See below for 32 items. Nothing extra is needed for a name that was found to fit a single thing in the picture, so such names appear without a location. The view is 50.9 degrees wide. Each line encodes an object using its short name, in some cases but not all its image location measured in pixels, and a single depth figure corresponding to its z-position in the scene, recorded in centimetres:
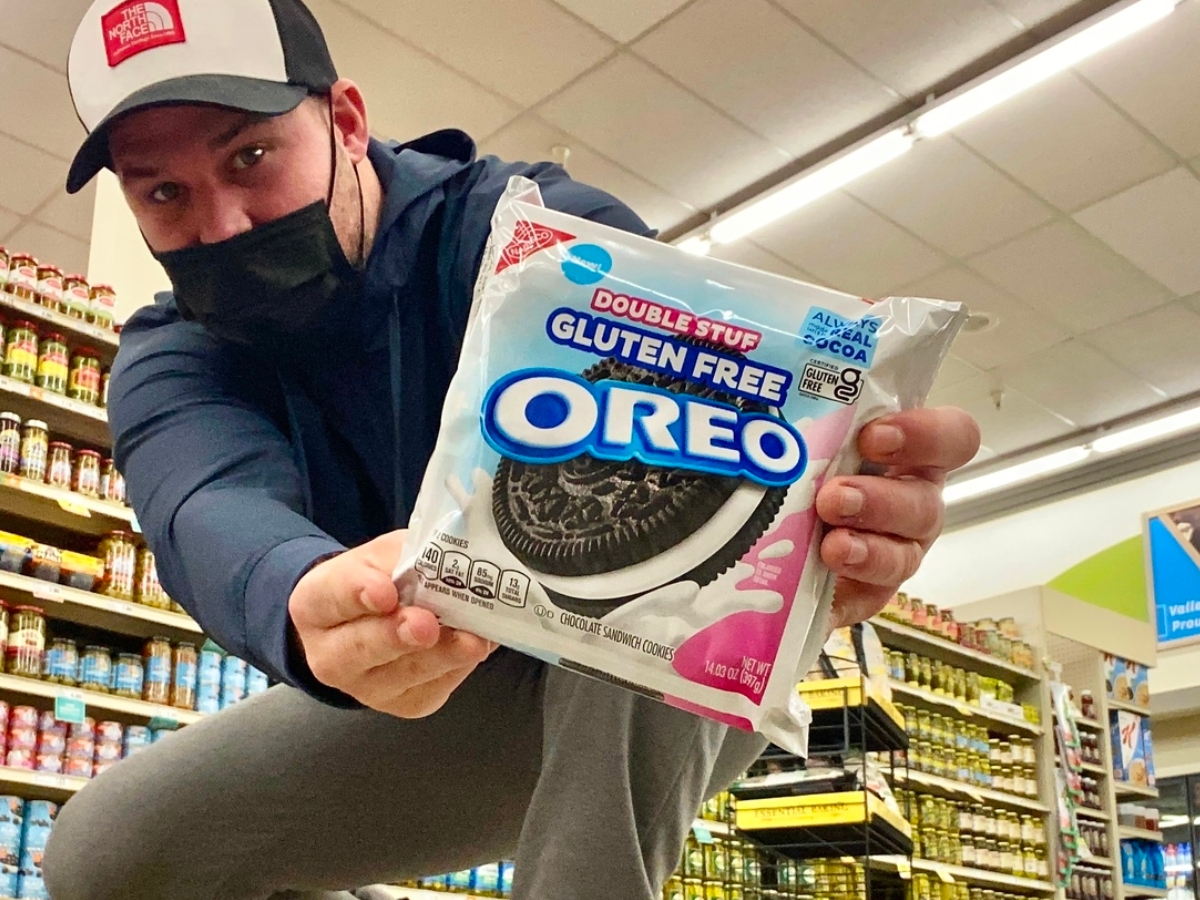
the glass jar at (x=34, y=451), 346
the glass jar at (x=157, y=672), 358
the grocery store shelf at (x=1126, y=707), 715
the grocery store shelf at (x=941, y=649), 570
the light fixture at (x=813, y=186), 564
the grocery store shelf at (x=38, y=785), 325
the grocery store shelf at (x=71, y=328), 358
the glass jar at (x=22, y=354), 353
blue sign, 834
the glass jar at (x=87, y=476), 358
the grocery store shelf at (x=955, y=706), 551
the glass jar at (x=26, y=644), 332
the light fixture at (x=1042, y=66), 495
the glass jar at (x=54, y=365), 359
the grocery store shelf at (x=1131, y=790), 704
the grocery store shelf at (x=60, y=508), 343
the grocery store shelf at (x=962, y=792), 543
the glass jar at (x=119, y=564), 356
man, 101
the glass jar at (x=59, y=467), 352
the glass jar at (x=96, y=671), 346
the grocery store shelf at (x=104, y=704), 330
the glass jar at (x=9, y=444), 340
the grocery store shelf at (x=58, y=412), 351
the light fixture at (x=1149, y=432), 845
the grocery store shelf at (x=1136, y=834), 704
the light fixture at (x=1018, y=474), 903
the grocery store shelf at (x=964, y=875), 473
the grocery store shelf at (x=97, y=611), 337
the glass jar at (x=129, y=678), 353
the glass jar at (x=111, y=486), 363
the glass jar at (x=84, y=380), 364
